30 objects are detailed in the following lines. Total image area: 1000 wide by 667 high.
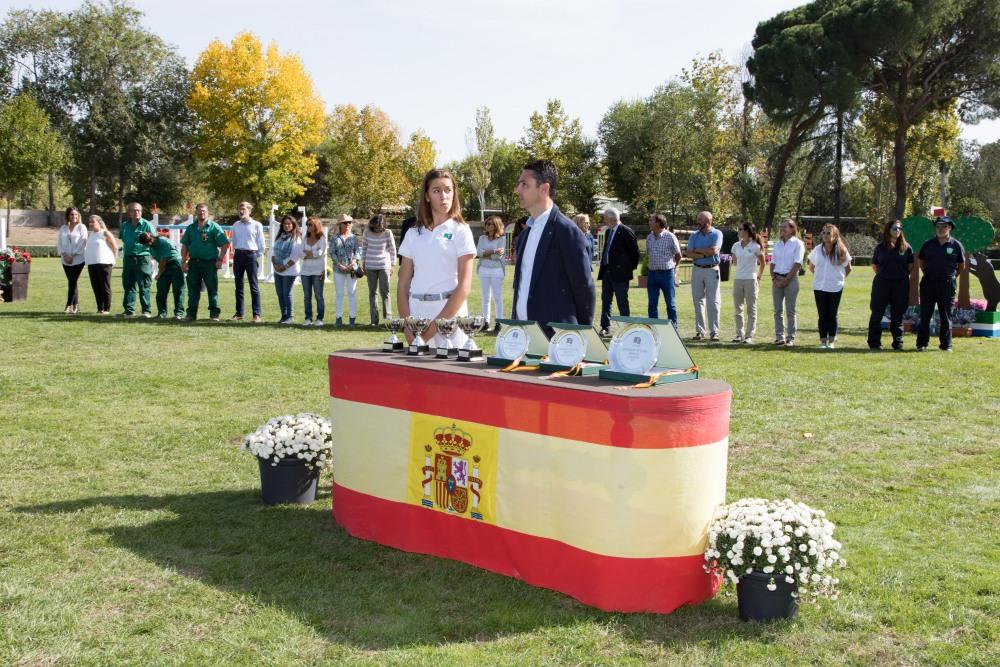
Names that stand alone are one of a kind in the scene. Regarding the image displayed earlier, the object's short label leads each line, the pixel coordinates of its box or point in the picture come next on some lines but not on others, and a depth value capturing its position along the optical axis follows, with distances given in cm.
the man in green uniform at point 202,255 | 1547
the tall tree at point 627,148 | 6650
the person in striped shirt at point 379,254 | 1517
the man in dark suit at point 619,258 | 1436
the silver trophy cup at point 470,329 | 509
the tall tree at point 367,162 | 6131
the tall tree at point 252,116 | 5750
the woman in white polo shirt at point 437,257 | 563
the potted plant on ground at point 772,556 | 396
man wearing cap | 1304
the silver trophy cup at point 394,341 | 548
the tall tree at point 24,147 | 4828
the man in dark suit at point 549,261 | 516
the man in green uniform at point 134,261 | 1599
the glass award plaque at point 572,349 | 456
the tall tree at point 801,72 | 3981
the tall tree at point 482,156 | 6375
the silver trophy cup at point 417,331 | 536
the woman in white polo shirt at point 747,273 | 1392
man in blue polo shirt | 1405
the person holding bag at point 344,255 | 1545
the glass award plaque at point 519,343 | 479
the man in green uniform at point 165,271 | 1579
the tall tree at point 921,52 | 3834
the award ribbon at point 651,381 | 414
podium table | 401
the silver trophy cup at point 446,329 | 524
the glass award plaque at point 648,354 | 427
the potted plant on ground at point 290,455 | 573
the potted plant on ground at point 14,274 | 1880
